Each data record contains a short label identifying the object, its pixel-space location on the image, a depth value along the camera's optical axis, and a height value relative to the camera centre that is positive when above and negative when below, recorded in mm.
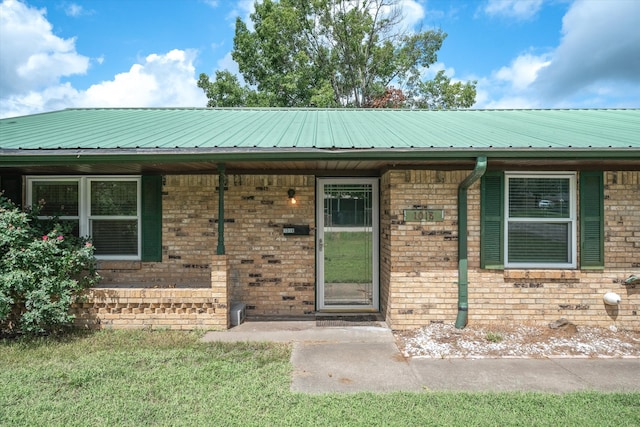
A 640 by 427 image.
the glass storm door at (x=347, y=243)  6719 -463
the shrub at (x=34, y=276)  5012 -792
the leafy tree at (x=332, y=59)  20156 +8821
